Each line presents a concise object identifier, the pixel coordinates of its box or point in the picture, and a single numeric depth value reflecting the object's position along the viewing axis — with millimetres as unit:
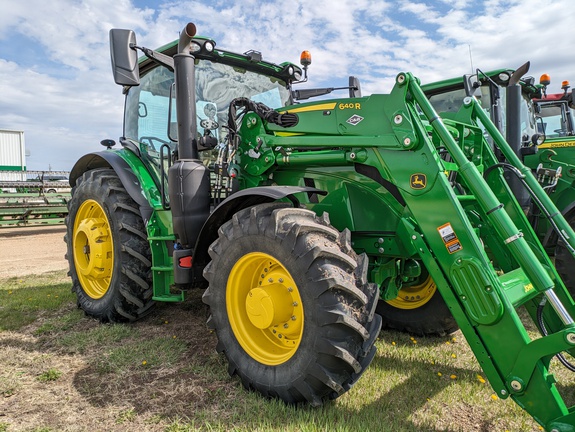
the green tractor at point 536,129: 4336
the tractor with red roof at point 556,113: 7383
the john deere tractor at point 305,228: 2492
